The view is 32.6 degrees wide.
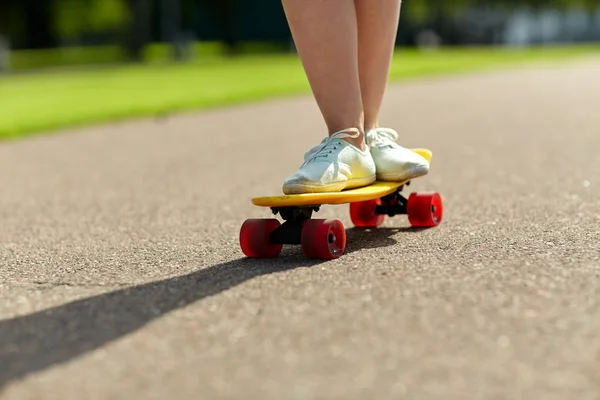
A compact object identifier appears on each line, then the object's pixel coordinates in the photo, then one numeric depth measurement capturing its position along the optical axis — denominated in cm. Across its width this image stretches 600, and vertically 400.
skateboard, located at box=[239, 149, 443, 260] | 284
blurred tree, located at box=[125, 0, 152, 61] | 3338
